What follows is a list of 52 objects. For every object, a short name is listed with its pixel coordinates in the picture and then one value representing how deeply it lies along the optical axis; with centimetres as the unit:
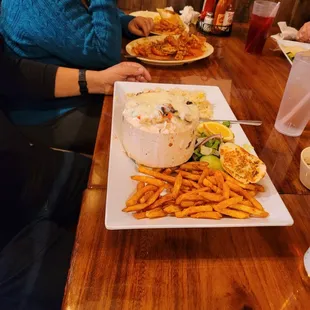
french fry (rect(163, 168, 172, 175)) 88
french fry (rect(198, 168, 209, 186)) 82
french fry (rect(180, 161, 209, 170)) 88
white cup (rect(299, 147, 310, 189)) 91
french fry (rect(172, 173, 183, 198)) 77
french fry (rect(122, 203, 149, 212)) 73
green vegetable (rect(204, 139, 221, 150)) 97
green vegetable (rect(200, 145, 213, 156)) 95
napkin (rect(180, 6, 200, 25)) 228
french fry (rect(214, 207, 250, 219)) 74
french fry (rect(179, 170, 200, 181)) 84
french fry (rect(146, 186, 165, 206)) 75
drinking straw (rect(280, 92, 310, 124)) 111
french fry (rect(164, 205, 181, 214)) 74
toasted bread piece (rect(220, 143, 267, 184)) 84
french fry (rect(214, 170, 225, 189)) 80
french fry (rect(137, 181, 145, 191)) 80
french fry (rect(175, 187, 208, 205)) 76
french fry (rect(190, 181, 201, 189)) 81
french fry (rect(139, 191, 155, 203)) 76
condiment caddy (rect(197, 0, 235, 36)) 202
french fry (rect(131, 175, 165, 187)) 81
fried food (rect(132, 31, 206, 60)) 164
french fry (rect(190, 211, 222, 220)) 73
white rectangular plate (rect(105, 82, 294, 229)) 71
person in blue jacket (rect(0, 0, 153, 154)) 128
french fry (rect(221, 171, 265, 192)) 82
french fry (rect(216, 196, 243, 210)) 75
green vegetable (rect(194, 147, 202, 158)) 96
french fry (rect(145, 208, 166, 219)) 72
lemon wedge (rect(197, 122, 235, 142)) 105
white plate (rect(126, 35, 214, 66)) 158
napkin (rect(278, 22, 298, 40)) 210
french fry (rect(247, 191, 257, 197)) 83
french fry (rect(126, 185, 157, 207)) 75
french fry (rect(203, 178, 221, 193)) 79
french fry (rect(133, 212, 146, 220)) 72
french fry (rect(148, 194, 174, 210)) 75
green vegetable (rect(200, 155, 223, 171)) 91
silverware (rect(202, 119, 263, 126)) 115
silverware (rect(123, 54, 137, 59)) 163
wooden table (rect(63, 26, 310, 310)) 62
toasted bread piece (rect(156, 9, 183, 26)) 213
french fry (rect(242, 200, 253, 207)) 78
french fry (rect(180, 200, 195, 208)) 75
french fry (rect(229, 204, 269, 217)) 75
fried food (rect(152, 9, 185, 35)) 202
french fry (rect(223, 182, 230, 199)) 77
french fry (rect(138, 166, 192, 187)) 82
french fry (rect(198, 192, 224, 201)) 76
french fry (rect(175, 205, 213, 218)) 73
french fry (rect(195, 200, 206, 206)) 76
